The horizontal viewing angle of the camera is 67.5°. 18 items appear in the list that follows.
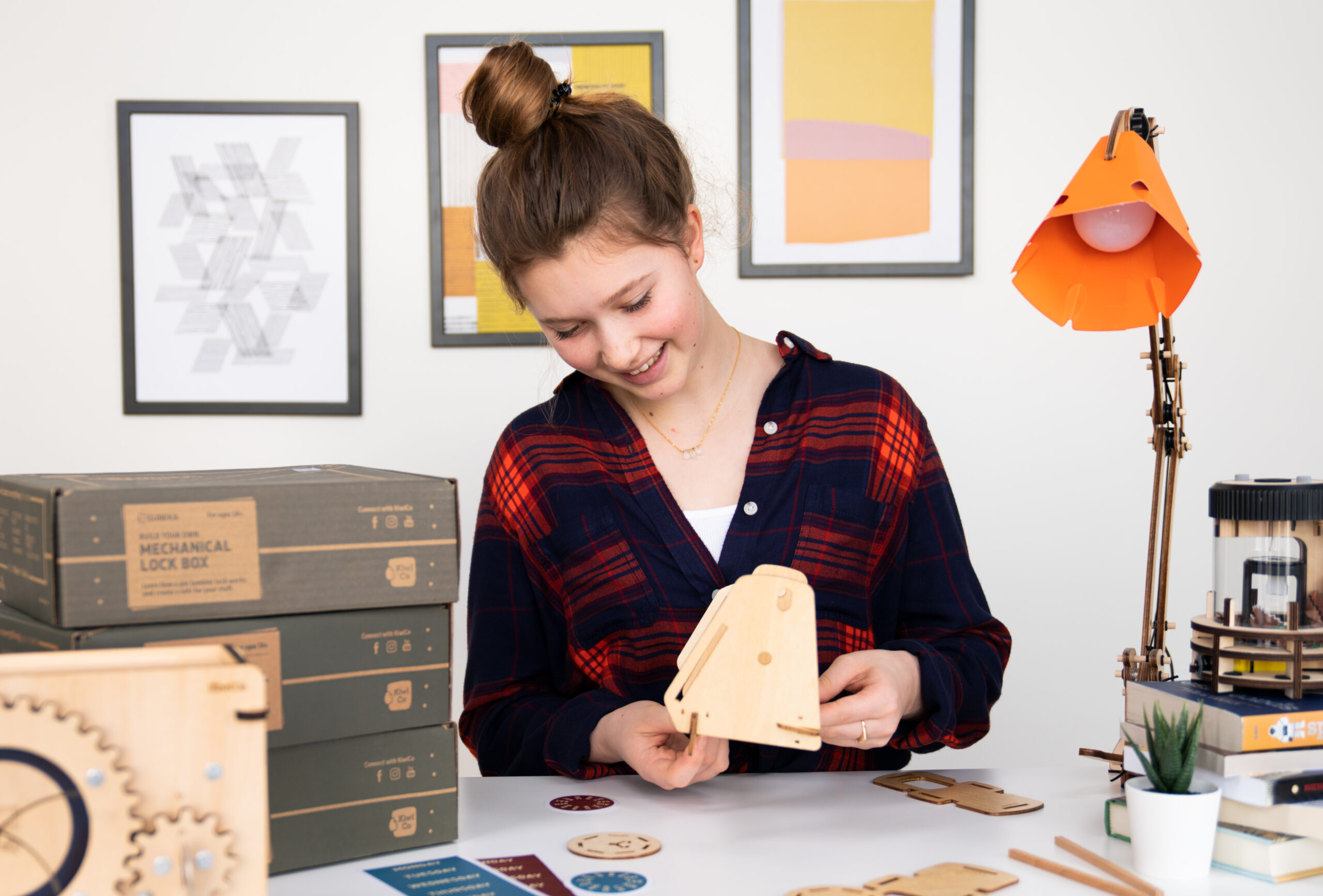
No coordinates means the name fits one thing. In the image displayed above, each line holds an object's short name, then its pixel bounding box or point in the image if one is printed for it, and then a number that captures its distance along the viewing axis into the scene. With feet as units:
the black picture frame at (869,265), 6.53
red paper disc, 3.18
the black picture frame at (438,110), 6.53
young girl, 3.73
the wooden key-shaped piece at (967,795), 3.07
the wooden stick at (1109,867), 2.45
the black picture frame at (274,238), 6.56
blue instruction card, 2.56
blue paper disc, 2.51
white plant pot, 2.51
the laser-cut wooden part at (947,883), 2.46
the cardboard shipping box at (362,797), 2.70
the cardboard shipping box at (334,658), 2.55
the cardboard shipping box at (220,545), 2.45
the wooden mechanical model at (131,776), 1.86
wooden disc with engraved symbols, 2.75
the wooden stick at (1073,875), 2.44
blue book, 2.60
